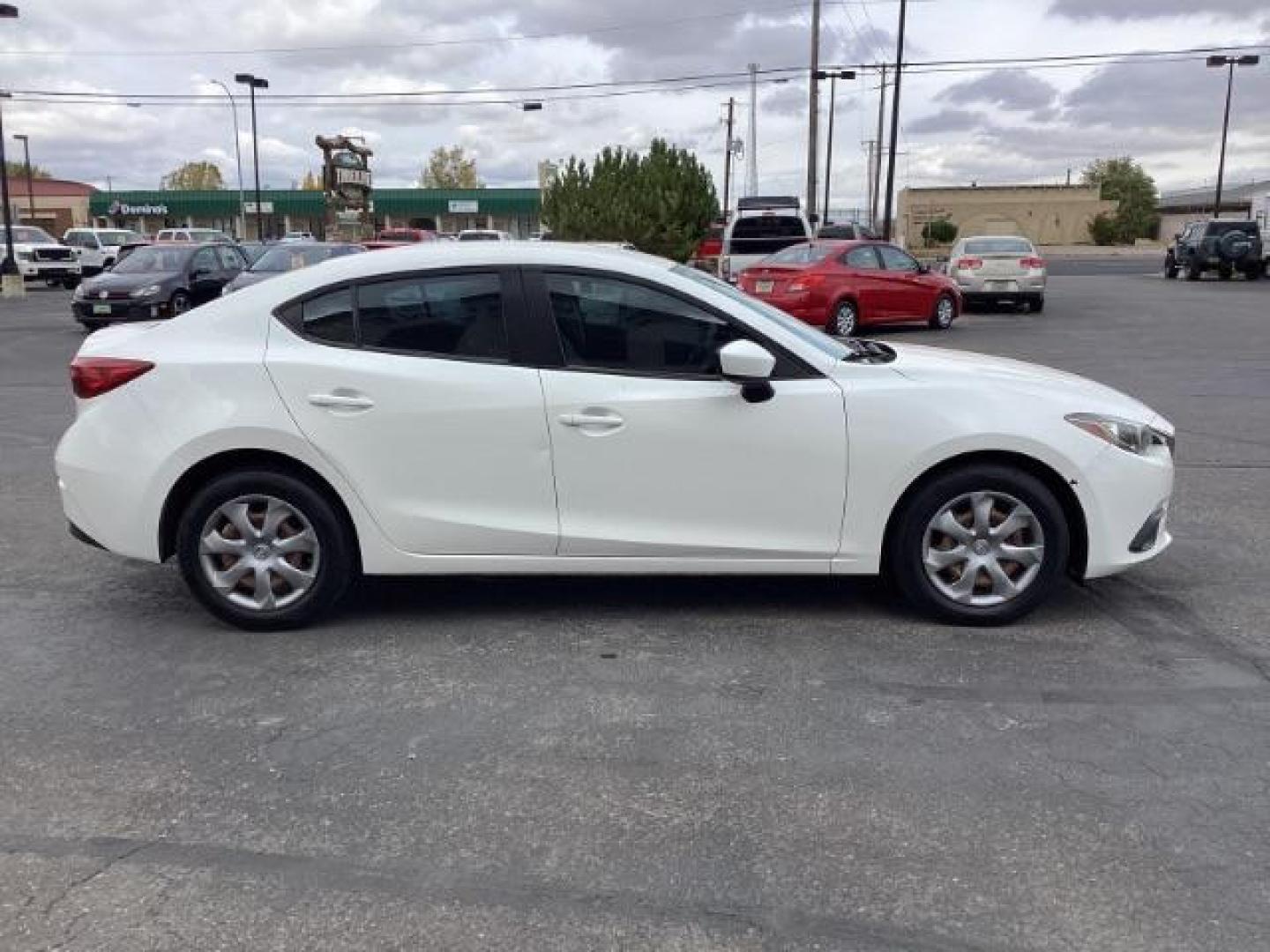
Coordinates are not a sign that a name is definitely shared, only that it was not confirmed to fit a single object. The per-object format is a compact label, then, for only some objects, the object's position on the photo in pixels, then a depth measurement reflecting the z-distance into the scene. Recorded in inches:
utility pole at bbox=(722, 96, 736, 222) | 2694.9
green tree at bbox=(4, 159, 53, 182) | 4109.5
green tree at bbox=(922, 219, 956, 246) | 2876.5
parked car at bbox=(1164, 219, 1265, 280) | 1290.6
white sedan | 186.2
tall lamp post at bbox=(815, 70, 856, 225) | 1512.1
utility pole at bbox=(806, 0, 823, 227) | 1453.0
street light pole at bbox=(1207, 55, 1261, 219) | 1625.2
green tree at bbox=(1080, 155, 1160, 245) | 3211.1
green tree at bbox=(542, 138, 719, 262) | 1331.2
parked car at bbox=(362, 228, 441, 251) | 1427.9
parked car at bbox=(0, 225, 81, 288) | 1421.0
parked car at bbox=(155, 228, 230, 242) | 1582.4
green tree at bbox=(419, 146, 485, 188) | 4229.8
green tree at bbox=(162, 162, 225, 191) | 4628.4
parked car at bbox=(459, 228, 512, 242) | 1186.2
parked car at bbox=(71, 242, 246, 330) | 761.6
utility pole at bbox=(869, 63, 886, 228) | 2299.1
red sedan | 677.9
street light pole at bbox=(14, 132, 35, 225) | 3020.2
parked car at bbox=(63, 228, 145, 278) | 1515.7
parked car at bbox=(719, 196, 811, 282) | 917.2
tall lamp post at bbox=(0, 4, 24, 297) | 1238.3
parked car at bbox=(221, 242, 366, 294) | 760.3
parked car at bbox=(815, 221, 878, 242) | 1246.9
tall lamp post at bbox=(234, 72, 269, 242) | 1811.0
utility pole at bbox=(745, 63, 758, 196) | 2746.1
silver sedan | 882.1
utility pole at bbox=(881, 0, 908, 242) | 1296.8
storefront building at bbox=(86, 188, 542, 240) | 3469.5
